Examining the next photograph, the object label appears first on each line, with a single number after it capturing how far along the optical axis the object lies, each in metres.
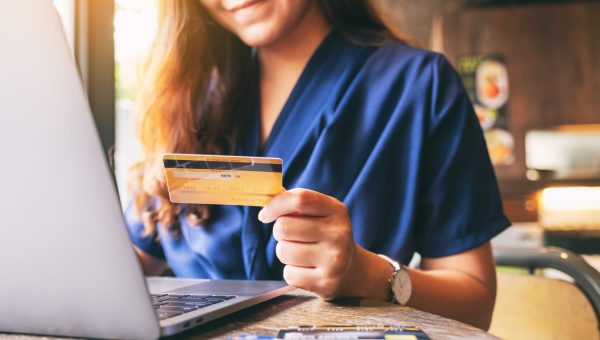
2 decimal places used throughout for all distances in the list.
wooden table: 0.49
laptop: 0.40
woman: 0.92
